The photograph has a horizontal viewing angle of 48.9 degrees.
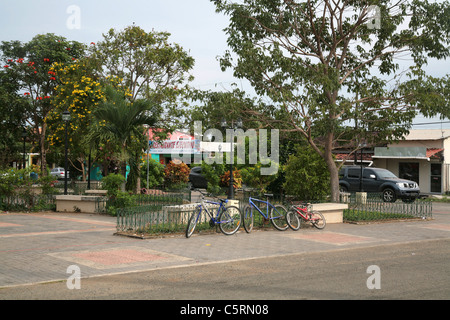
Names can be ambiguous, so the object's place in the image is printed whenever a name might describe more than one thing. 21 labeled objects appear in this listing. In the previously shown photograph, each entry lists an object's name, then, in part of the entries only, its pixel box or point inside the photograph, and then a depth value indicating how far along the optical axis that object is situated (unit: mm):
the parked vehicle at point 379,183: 26656
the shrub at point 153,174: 29750
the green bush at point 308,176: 19141
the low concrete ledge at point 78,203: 18717
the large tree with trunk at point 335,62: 16500
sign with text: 43469
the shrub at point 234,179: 26578
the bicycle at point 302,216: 14680
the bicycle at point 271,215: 13875
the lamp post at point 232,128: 15884
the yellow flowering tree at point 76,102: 24281
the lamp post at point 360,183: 26192
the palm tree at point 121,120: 18359
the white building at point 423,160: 36312
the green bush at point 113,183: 17797
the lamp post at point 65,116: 20453
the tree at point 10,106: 31655
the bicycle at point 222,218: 12883
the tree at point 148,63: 25766
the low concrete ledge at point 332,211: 16547
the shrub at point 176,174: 33094
